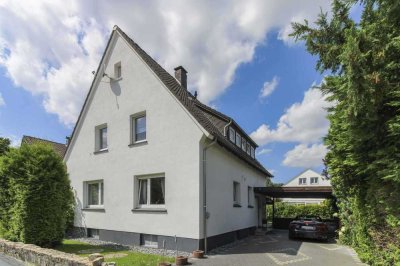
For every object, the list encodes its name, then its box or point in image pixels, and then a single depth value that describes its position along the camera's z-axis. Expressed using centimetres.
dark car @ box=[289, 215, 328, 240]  1609
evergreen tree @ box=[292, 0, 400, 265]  554
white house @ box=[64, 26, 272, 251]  1152
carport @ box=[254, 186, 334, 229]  1831
